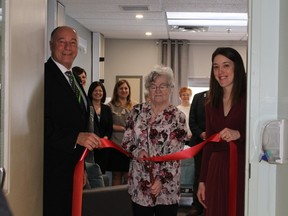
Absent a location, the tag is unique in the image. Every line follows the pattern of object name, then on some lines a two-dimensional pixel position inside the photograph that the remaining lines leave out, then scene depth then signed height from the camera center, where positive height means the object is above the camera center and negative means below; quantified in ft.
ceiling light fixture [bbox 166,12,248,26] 23.61 +4.57
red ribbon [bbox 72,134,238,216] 8.61 -1.35
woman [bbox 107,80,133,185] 17.87 -1.10
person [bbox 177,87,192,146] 24.20 +0.10
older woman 9.73 -1.13
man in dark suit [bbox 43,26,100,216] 8.84 -0.76
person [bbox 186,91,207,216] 16.96 -0.99
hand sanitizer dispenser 5.94 -0.56
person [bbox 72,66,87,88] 17.37 +1.05
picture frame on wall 34.09 +1.10
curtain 33.71 +3.18
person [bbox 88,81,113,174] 17.67 -0.68
